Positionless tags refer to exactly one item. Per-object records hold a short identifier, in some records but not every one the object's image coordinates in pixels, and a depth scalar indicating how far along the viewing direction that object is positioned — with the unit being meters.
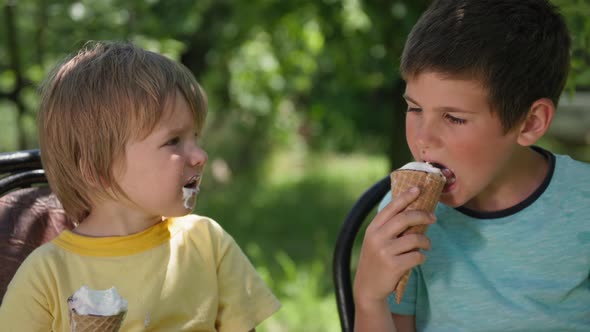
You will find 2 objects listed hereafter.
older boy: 2.62
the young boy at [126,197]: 2.63
